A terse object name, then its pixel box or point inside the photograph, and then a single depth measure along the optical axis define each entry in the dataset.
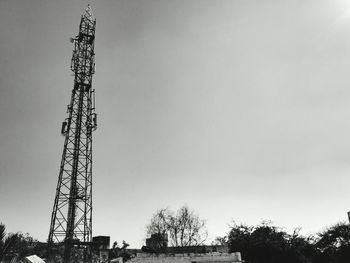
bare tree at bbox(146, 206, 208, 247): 46.69
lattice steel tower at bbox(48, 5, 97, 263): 21.70
